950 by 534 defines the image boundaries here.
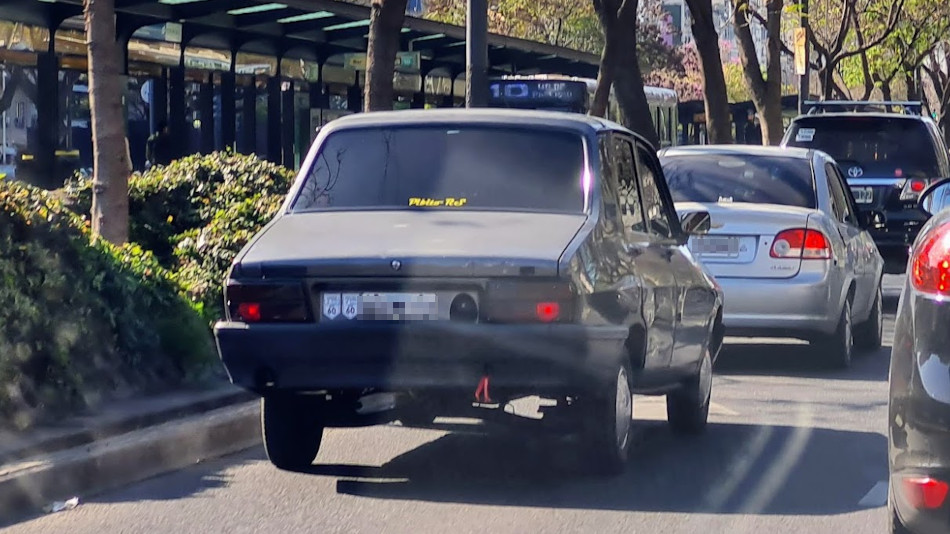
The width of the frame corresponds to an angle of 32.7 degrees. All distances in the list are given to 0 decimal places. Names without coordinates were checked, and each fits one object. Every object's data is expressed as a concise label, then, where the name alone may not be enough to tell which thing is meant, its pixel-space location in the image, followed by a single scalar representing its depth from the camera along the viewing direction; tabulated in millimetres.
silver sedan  11266
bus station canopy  21125
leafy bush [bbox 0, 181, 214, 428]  8062
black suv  16828
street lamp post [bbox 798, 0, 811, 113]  30903
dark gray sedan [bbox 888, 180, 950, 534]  4871
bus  29266
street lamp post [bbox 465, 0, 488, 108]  16688
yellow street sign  30438
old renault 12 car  6727
